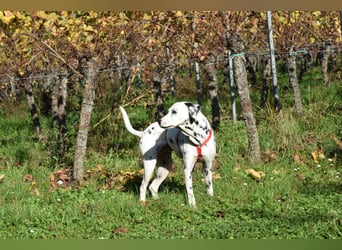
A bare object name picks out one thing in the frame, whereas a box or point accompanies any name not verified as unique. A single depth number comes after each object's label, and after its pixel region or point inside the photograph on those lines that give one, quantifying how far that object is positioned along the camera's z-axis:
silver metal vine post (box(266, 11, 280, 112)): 18.52
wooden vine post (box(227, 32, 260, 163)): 14.90
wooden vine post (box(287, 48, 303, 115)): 19.73
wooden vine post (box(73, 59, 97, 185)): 14.55
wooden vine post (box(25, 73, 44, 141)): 20.83
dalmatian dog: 11.79
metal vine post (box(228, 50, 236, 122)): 19.61
